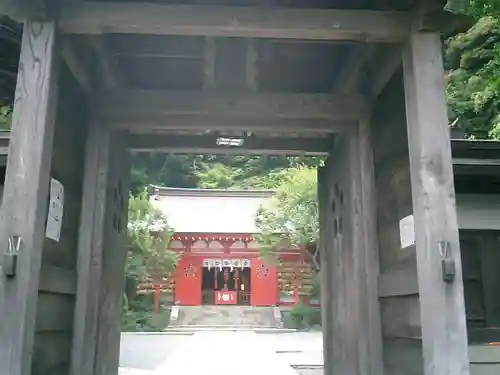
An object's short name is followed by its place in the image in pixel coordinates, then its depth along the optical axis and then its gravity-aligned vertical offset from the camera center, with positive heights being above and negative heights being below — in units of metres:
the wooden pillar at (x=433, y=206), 2.05 +0.39
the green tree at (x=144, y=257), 15.98 +1.48
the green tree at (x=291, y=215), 16.84 +2.92
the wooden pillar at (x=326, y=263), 4.00 +0.30
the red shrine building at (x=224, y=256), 20.89 +1.87
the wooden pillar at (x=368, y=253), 2.96 +0.29
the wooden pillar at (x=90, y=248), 2.90 +0.30
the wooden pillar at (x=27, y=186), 1.97 +0.45
